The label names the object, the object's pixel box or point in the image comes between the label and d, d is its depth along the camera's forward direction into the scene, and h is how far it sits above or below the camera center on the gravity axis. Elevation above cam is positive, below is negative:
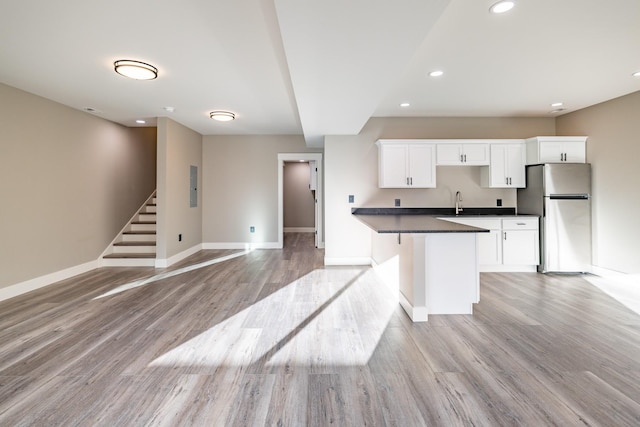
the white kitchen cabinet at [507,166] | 4.77 +0.76
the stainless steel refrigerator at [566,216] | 4.41 -0.04
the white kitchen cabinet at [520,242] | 4.52 -0.44
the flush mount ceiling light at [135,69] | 2.97 +1.47
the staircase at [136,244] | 5.12 -0.55
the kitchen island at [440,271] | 2.82 -0.56
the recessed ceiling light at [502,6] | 2.09 +1.48
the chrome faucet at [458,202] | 5.02 +0.18
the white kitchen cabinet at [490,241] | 4.53 -0.42
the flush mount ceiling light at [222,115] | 4.75 +1.59
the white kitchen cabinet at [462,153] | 4.76 +0.96
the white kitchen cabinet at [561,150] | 4.53 +0.96
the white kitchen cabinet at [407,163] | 4.77 +0.81
